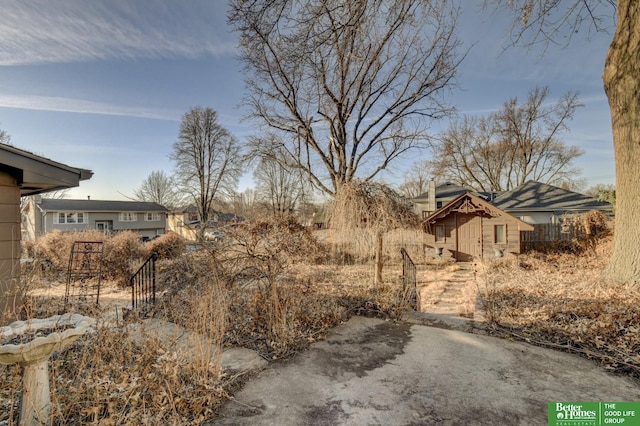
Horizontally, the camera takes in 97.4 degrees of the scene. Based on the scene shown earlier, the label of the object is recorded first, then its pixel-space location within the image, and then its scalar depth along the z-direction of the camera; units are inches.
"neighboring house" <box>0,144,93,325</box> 150.1
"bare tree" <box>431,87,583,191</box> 968.3
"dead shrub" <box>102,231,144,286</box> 420.5
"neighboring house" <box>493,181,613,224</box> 648.4
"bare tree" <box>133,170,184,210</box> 1450.5
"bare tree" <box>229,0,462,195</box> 491.5
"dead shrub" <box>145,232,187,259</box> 488.7
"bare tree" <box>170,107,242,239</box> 877.8
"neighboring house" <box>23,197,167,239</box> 1003.3
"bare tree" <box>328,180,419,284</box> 267.7
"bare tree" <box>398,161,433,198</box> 1178.3
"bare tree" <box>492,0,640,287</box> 193.8
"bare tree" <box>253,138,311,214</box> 911.0
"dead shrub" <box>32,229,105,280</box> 440.5
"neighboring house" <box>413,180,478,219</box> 874.8
